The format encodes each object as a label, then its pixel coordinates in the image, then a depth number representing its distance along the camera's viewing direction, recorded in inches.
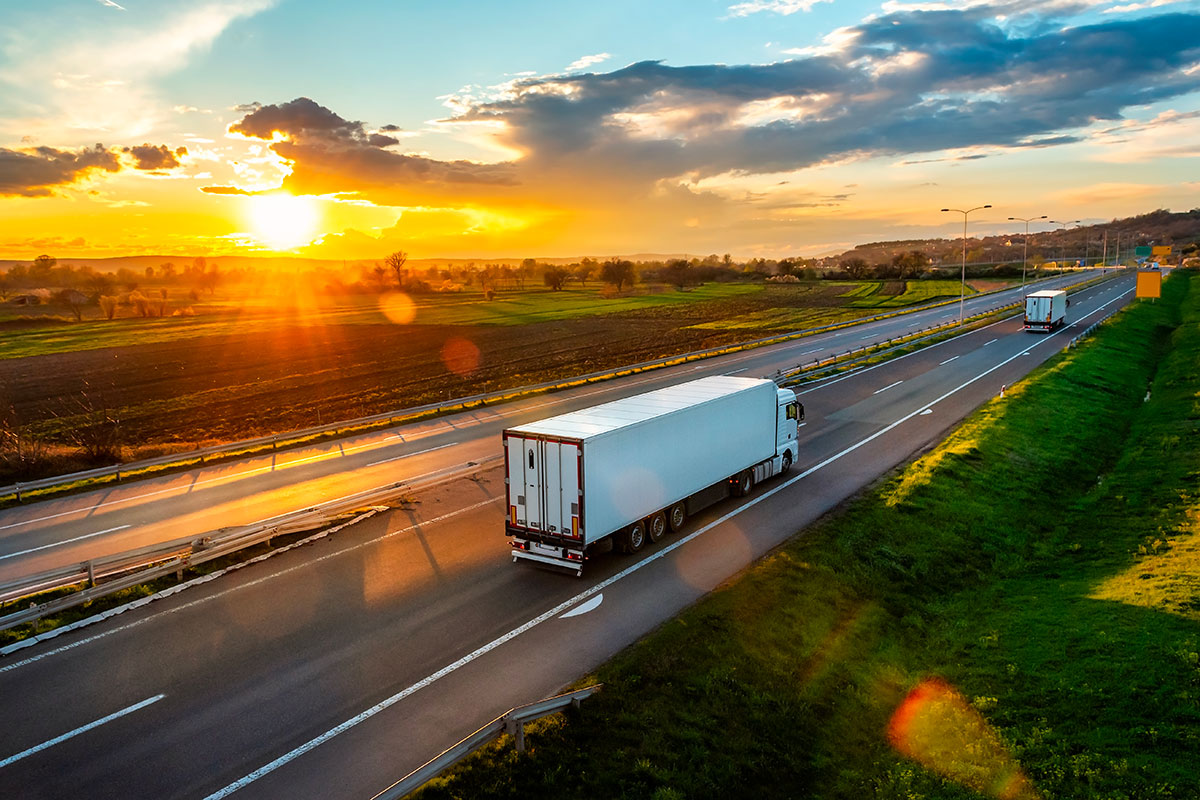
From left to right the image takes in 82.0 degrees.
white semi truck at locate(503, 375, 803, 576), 645.9
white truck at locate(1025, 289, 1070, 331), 2501.2
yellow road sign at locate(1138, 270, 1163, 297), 2463.1
